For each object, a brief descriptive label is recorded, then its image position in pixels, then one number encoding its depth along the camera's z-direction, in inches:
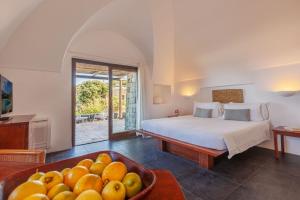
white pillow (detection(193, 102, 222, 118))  161.0
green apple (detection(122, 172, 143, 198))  18.4
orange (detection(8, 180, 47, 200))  15.7
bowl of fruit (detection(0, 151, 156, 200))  15.9
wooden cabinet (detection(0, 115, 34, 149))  68.7
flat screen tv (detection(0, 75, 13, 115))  83.8
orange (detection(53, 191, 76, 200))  15.2
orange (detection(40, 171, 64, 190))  18.0
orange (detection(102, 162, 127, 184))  19.9
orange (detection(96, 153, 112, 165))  24.9
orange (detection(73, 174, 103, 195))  17.2
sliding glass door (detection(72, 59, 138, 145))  171.0
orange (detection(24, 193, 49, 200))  14.4
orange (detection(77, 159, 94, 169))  23.6
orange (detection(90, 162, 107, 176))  21.8
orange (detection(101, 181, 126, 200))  16.4
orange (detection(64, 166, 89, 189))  19.0
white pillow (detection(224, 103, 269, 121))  132.0
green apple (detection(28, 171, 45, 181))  19.7
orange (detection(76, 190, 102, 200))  15.1
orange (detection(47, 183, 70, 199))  16.6
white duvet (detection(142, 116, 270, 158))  90.2
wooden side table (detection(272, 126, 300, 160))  104.5
